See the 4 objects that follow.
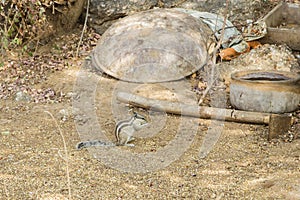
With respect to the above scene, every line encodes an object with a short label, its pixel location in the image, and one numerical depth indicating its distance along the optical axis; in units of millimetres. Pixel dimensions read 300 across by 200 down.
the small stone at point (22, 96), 11164
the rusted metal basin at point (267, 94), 9828
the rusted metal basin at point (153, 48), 11766
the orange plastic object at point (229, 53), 12352
